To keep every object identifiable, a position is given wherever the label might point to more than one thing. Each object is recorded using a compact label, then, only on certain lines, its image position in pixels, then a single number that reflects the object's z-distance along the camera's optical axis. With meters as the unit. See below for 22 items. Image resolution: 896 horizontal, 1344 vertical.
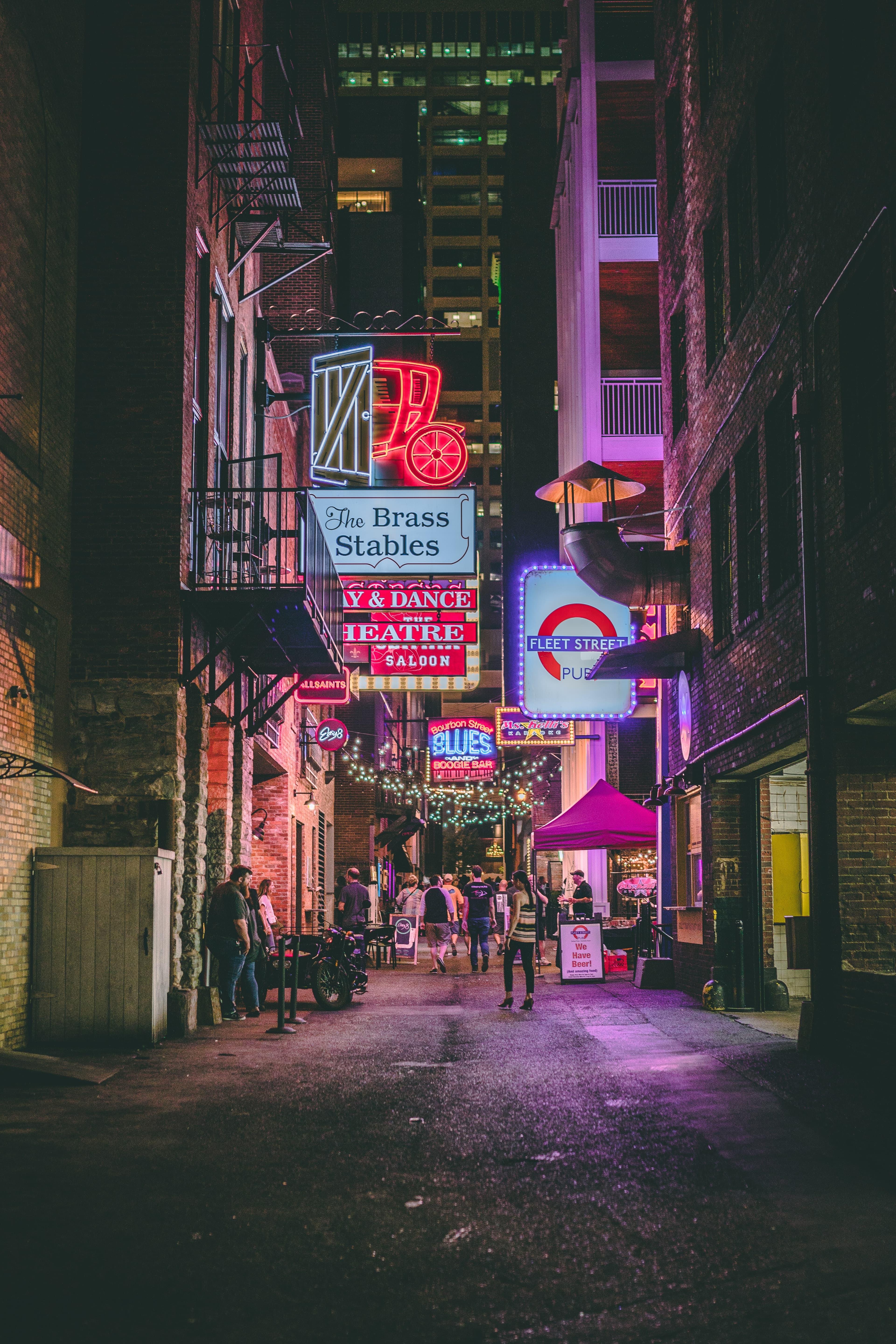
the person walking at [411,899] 28.56
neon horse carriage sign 20.62
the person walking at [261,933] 16.20
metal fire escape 15.41
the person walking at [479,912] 24.47
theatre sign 20.06
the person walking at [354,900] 23.84
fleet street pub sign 23.50
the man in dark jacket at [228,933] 14.59
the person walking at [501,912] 36.47
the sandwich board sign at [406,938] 26.86
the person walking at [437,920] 24.73
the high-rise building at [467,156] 98.19
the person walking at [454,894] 32.03
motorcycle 16.41
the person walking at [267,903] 18.14
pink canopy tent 21.91
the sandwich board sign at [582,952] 21.17
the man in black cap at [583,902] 25.05
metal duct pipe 18.02
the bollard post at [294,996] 14.80
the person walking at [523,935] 16.28
